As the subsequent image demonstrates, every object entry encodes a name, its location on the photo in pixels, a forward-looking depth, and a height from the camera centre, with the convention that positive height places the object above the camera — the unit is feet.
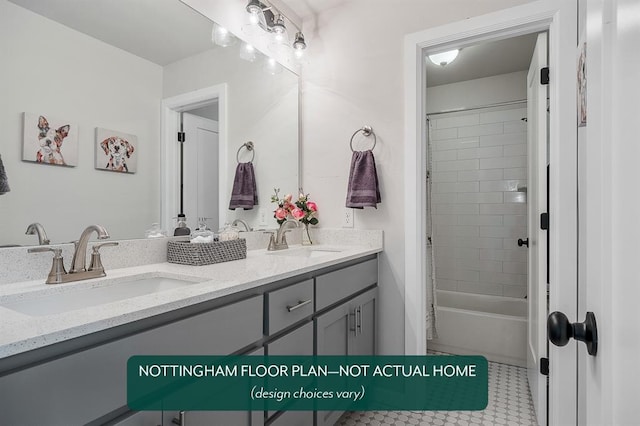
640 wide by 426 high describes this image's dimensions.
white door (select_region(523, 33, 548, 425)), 5.82 -0.41
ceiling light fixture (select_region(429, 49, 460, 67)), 7.49 +3.46
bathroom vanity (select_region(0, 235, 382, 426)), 2.14 -0.98
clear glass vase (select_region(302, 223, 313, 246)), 7.41 -0.46
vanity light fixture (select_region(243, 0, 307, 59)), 6.30 +3.67
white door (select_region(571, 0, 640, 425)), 1.32 +0.03
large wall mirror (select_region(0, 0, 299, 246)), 3.64 +1.33
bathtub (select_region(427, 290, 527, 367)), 8.17 -2.96
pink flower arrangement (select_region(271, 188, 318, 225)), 7.09 +0.12
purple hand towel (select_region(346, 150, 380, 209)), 6.57 +0.63
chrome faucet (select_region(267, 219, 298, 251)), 6.62 -0.46
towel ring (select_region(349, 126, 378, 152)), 6.92 +1.66
